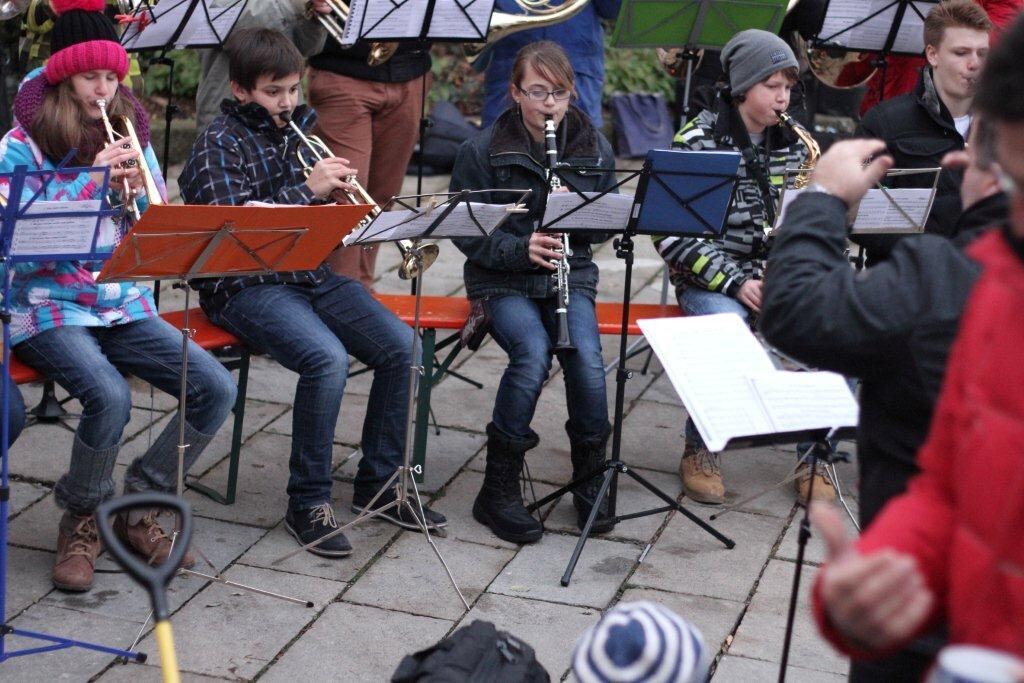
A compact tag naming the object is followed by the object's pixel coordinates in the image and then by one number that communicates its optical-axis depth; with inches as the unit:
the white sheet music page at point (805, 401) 121.6
